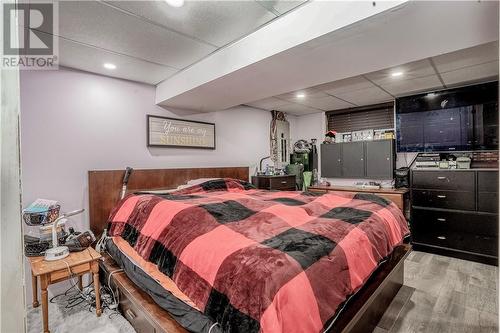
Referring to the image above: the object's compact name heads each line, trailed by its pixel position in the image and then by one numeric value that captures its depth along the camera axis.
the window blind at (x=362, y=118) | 4.35
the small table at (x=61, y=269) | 1.89
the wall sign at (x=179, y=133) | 3.32
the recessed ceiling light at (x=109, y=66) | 2.64
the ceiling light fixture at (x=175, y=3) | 1.68
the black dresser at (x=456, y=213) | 3.14
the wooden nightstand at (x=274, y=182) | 4.23
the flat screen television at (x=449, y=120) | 3.31
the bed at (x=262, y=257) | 1.16
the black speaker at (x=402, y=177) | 3.92
